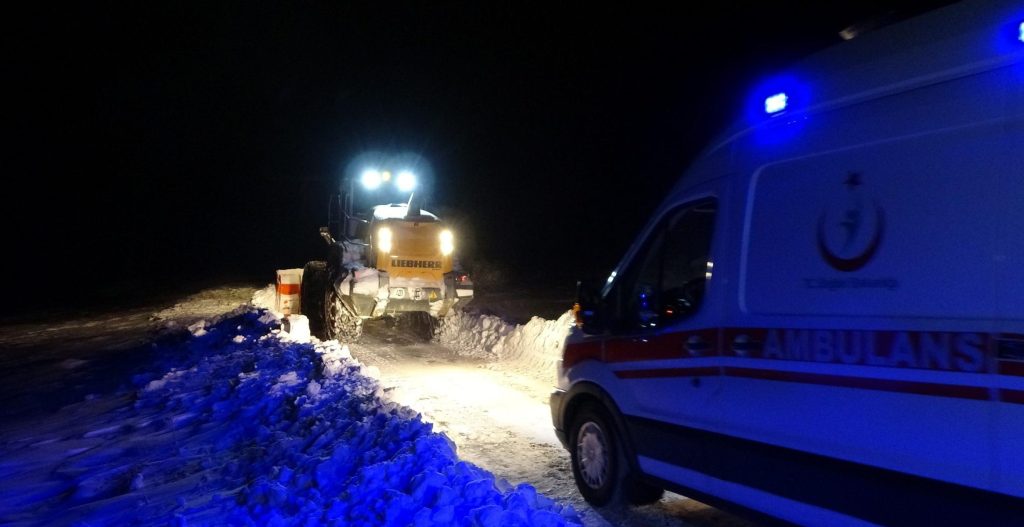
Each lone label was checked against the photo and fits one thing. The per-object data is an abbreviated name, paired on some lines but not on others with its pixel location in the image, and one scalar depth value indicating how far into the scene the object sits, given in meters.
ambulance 3.02
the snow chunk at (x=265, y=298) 18.62
